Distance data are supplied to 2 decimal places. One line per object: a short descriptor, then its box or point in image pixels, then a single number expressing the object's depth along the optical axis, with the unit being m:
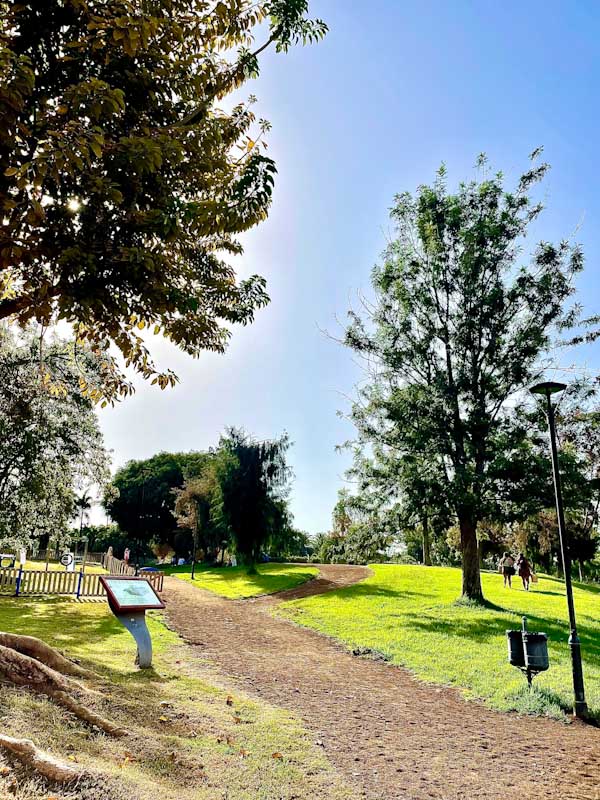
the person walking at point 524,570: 26.27
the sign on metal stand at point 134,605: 9.50
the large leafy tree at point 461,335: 19.66
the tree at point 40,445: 18.62
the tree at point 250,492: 32.88
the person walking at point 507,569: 27.15
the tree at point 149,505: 61.31
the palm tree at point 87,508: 66.44
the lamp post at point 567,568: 8.70
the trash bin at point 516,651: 9.51
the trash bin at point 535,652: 9.31
